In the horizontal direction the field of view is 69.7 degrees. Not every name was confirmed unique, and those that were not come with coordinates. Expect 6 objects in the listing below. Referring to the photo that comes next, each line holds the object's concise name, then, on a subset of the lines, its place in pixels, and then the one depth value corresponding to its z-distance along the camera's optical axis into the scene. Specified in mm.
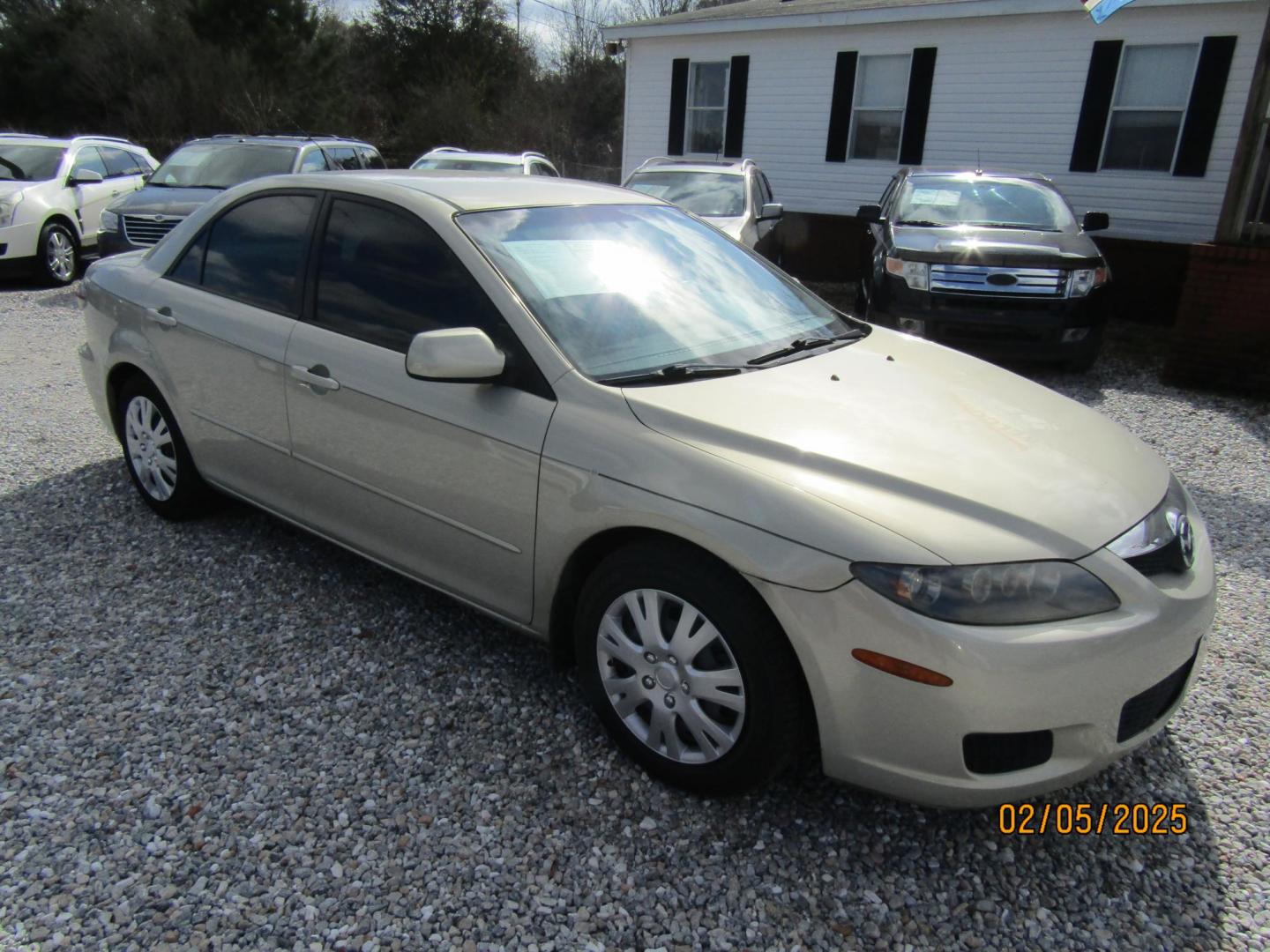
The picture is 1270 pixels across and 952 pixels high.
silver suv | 9344
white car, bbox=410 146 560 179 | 12031
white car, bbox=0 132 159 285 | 10531
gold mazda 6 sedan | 2146
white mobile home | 11070
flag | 9859
